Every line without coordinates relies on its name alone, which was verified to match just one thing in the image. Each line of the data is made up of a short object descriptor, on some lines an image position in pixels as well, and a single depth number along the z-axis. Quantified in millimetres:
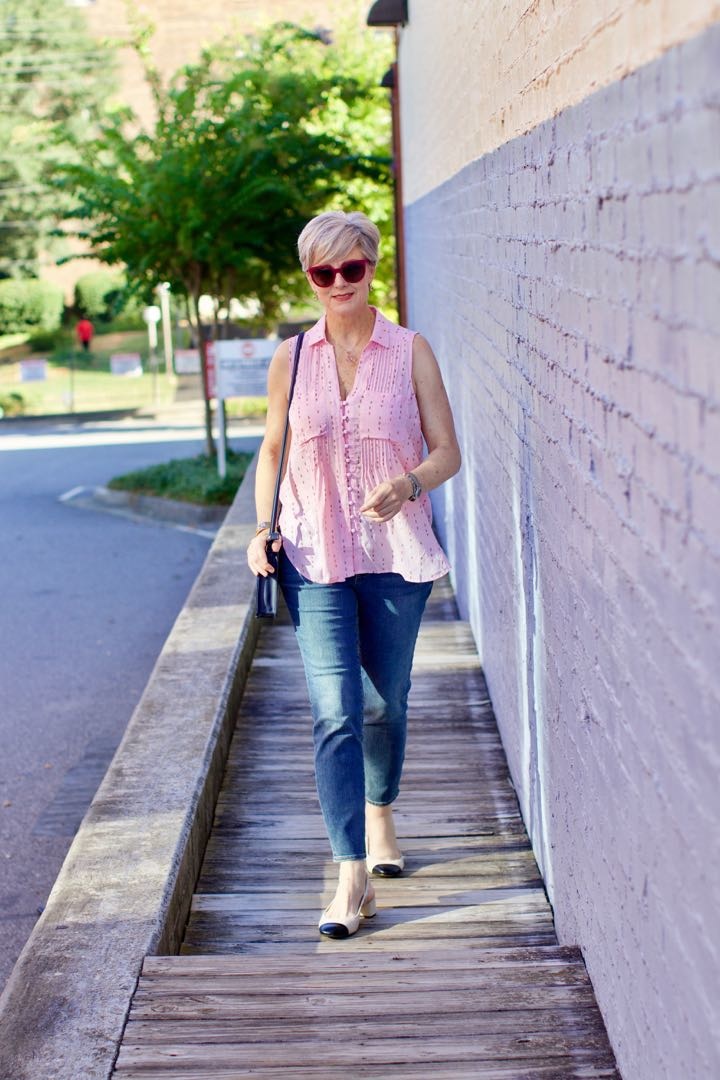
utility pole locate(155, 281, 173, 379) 34688
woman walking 3668
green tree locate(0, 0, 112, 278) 46000
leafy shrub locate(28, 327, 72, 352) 43188
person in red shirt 39312
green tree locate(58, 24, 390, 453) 16094
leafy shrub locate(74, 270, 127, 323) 46281
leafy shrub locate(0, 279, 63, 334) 44119
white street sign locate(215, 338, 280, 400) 15266
